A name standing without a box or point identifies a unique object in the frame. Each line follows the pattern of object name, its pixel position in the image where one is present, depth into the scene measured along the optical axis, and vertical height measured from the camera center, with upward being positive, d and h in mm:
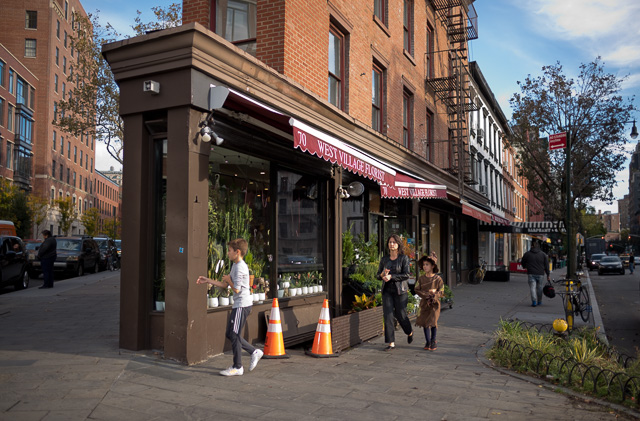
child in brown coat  8258 -991
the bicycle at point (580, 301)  11635 -1359
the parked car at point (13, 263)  15617 -611
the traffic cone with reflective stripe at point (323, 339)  7535 -1379
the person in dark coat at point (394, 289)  8320 -735
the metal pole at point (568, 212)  11776 +676
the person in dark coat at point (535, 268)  14977 -745
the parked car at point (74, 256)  22453 -578
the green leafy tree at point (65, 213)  49719 +2851
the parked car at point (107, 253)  27973 -555
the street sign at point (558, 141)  12788 +2442
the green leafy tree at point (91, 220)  55594 +2393
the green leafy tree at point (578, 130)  24812 +5404
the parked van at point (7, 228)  21789 +628
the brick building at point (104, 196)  74975 +7119
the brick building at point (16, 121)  45344 +11063
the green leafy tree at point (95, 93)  25578 +7241
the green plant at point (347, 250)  11508 -168
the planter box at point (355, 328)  7895 -1382
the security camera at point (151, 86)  6988 +2059
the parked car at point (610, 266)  37688 -1765
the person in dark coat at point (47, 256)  16156 -398
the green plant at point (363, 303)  10156 -1172
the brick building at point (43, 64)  54000 +18727
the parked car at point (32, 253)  22672 -428
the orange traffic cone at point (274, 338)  7297 -1327
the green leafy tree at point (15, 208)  38812 +2637
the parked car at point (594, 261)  45034 -1673
